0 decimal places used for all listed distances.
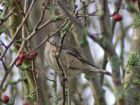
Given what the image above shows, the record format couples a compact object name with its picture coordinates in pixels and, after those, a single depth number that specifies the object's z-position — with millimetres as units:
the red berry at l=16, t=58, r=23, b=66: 6218
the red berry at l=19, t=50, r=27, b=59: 6296
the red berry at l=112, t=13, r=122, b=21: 6254
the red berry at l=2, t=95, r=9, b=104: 6562
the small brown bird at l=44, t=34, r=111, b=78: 9750
